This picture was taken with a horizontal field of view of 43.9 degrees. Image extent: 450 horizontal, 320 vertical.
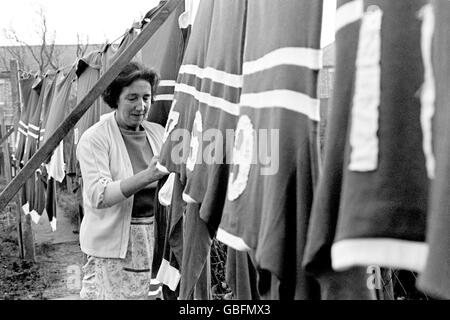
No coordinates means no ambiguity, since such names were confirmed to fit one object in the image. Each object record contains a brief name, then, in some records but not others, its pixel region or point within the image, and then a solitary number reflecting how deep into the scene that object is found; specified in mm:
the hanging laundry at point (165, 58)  2283
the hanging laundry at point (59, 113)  4367
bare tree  12297
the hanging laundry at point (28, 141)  5414
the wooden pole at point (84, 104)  1898
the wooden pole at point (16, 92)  5723
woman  2463
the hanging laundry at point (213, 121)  1369
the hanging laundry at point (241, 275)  1444
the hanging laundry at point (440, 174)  731
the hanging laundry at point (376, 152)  781
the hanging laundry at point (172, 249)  1847
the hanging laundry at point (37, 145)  5157
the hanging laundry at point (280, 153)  1007
